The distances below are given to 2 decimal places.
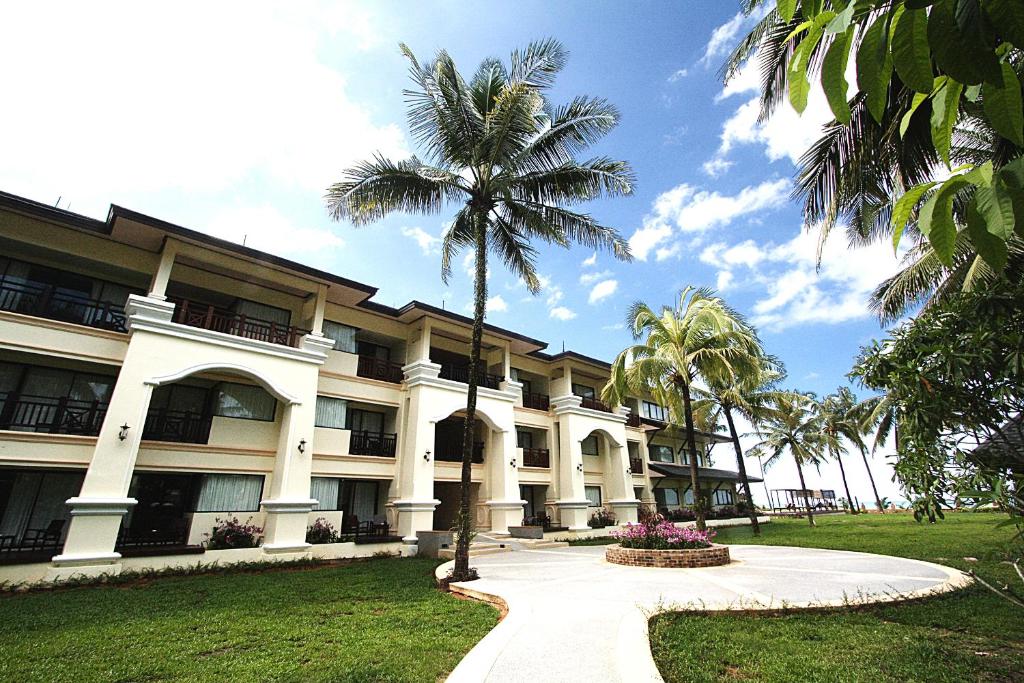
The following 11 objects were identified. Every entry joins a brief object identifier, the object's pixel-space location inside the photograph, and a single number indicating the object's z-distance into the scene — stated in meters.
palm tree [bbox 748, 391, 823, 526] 26.47
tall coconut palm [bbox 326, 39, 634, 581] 11.03
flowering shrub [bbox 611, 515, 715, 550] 11.93
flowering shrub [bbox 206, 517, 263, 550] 13.17
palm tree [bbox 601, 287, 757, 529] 16.06
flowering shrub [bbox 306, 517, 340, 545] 14.62
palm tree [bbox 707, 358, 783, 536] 22.94
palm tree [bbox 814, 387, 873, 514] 35.38
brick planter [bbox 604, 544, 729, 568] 11.26
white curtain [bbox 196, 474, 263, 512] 14.05
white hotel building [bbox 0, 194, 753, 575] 12.09
